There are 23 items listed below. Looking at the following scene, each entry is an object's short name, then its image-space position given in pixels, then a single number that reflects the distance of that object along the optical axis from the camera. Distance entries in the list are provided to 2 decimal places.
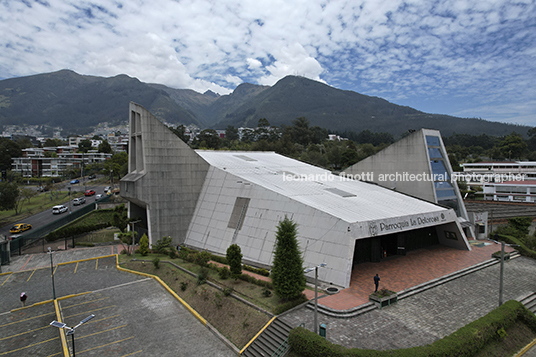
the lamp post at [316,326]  15.96
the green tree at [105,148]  119.20
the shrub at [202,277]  24.30
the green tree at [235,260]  23.08
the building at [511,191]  70.25
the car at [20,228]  44.69
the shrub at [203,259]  27.84
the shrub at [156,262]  28.77
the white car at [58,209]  53.66
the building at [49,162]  97.06
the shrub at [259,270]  24.43
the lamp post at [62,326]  13.56
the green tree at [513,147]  112.94
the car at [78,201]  59.15
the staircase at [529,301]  21.27
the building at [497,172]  82.06
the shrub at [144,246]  33.25
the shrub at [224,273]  24.34
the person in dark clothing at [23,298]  22.42
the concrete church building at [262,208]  23.69
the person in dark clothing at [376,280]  20.39
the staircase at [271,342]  15.99
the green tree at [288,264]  18.52
